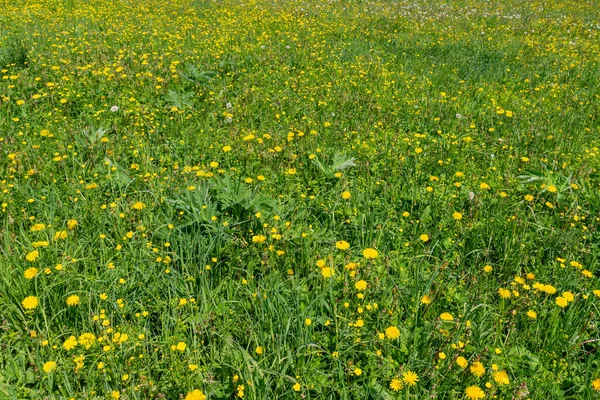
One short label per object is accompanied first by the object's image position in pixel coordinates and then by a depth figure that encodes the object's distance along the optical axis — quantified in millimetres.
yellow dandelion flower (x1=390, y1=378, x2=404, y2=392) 2234
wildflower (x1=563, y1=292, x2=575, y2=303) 2756
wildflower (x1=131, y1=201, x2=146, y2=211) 3388
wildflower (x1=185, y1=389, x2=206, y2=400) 2096
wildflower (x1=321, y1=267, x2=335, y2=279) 2788
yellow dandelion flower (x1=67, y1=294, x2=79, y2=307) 2566
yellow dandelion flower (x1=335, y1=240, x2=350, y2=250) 3010
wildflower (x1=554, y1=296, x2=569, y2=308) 2631
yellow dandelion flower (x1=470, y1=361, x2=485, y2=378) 2281
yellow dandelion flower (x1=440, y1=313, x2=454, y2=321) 2525
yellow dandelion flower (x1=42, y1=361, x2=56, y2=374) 2230
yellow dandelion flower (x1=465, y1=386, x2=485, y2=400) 2166
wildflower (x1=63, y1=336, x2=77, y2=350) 2369
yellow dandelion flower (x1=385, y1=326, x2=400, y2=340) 2433
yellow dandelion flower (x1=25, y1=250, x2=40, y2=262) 2803
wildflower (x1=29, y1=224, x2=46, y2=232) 3061
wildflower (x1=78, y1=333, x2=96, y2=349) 2386
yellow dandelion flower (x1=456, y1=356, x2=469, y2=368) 2274
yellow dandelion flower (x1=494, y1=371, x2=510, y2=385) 2229
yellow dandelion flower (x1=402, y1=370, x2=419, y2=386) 2262
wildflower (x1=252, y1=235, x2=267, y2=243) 3104
